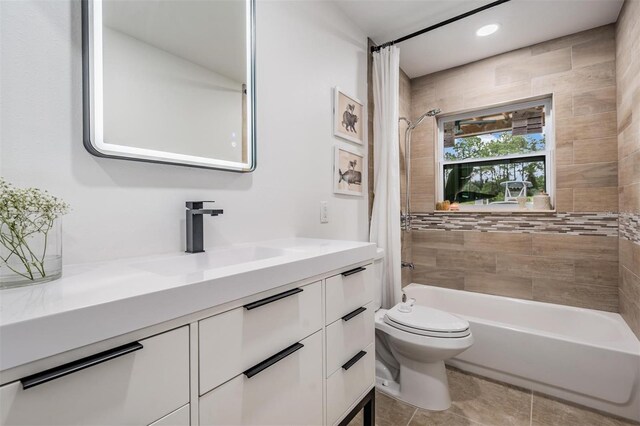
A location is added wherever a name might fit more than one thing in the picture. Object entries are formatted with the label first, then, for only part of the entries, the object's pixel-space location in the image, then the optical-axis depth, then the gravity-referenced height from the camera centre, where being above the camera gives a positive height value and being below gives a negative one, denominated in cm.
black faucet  114 -6
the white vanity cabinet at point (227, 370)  51 -36
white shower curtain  222 +22
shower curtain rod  195 +129
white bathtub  165 -88
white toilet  166 -77
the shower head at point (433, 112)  264 +86
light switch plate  188 +0
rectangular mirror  95 +49
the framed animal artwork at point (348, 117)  201 +67
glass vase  68 -11
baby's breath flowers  68 -3
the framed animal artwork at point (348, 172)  201 +28
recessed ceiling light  225 +137
